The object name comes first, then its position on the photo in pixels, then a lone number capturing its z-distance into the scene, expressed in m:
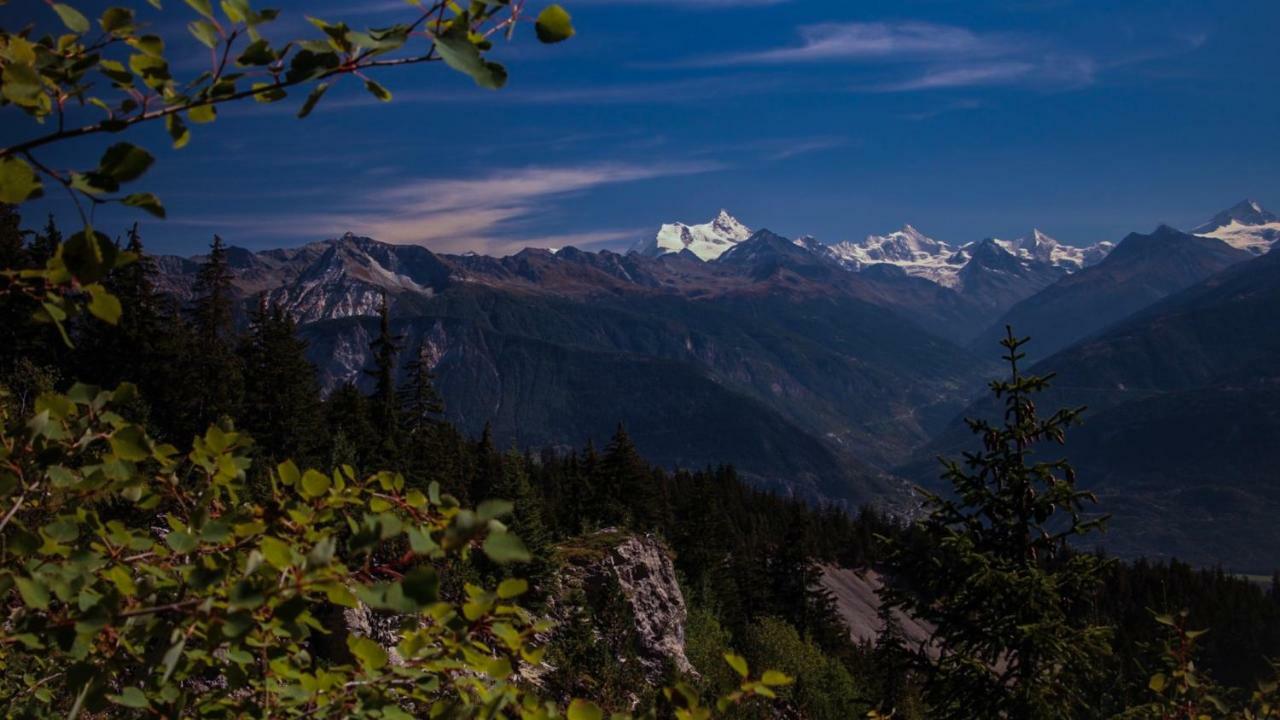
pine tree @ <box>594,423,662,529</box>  47.97
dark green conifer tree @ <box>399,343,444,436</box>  56.00
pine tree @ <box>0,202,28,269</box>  35.16
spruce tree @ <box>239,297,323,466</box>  44.62
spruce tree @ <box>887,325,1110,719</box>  10.36
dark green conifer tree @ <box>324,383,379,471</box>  46.41
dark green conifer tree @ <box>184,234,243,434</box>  40.69
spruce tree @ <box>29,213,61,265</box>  33.50
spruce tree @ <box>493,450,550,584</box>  23.27
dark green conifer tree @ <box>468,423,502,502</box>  60.61
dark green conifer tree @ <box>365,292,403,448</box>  55.28
